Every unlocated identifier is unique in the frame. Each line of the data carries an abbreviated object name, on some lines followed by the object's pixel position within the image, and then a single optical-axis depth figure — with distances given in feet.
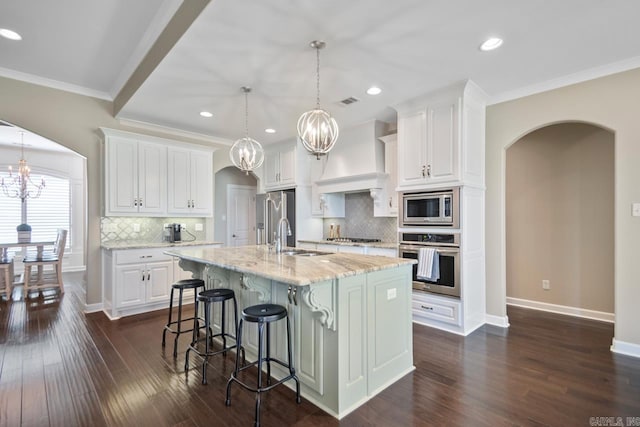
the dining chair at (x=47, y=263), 17.24
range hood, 15.35
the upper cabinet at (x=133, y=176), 13.99
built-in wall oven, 11.38
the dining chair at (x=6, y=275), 16.39
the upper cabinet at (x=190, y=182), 15.96
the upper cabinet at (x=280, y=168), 18.64
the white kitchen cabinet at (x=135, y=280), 13.25
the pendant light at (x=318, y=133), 8.77
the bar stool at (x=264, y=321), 6.66
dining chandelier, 21.45
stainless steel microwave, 11.40
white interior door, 23.91
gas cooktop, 16.43
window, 22.63
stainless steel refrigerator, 18.21
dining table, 17.42
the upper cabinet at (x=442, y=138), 11.32
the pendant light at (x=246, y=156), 11.54
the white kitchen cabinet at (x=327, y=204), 18.44
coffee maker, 15.85
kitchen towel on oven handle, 11.78
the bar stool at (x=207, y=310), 8.51
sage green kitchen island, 6.61
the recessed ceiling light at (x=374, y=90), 11.43
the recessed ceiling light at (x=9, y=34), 9.57
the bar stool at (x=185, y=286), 9.76
